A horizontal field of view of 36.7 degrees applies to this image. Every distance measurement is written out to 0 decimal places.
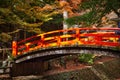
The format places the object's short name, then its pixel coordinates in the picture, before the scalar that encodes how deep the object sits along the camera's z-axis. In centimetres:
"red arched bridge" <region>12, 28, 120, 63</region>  1132
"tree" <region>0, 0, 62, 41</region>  1541
